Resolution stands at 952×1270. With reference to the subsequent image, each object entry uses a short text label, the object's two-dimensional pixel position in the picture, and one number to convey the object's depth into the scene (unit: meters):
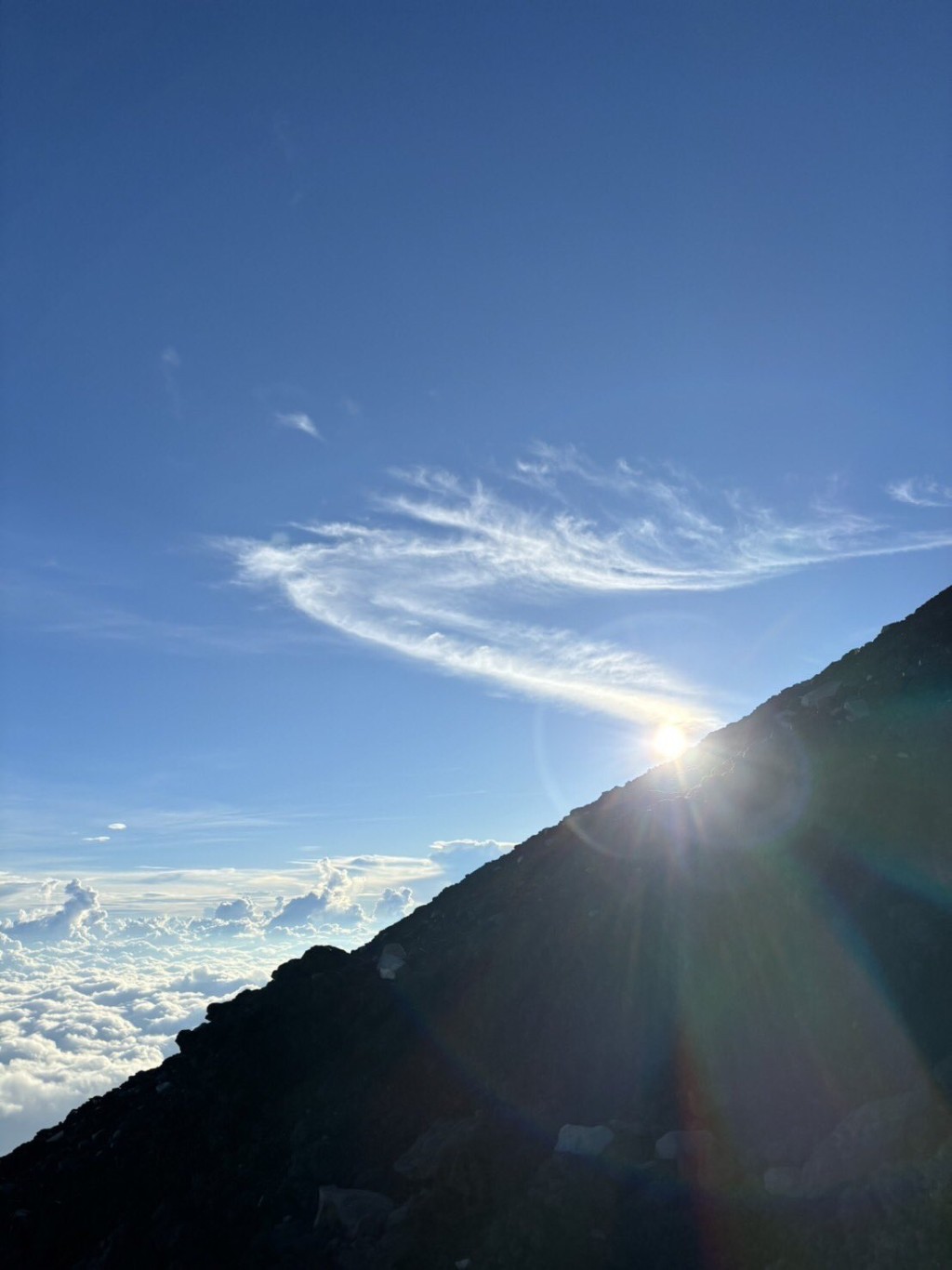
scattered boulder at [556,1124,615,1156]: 15.48
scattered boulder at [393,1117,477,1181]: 17.05
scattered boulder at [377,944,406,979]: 24.27
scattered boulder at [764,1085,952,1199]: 12.60
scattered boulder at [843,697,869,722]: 22.20
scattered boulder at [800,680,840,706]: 25.06
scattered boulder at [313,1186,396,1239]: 16.20
